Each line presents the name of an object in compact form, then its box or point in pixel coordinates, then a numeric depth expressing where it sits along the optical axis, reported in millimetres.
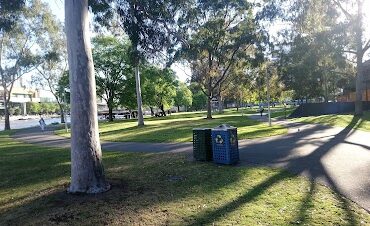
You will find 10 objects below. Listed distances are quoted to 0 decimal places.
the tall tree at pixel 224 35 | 29188
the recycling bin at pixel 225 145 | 9625
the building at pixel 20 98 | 129125
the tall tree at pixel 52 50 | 37344
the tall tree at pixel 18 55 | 40225
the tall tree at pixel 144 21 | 16000
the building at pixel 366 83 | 41750
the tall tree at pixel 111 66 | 53656
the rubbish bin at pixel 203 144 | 10508
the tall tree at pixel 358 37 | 26969
